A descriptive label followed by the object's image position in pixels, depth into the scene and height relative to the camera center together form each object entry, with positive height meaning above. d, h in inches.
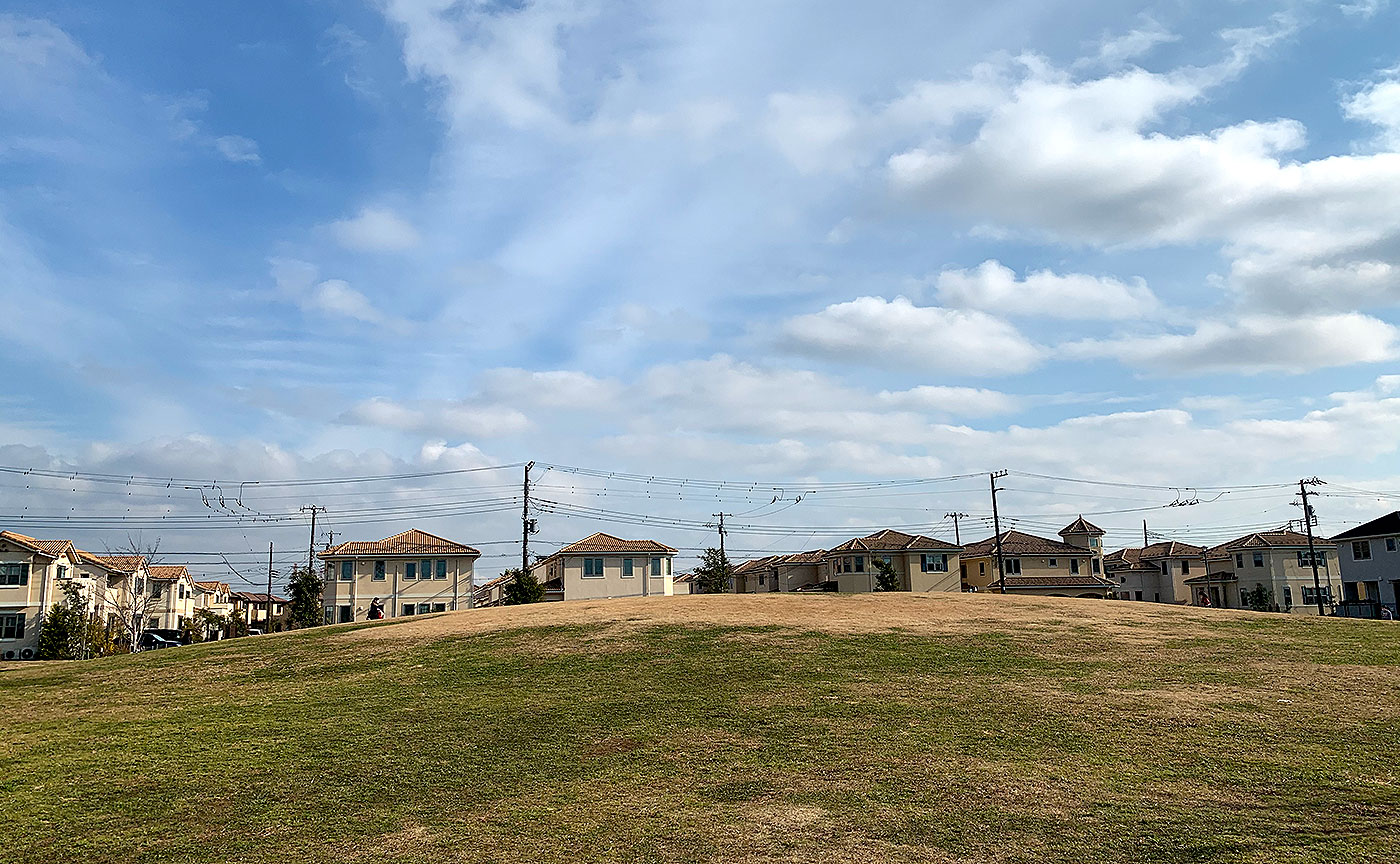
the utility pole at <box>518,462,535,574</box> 2897.6 +218.0
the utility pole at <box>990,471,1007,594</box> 3083.2 +56.4
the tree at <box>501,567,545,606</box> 2696.9 +32.8
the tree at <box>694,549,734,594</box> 3814.0 +87.5
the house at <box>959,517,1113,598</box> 3459.6 +64.9
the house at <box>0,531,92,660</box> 2699.3 +87.8
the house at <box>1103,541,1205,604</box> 4158.5 +31.1
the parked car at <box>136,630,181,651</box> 2517.2 -72.6
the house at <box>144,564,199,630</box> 3762.3 +78.2
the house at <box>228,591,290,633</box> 4934.5 +25.8
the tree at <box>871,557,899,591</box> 3361.2 +34.2
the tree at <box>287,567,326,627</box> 3046.3 +39.2
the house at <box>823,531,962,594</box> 3486.7 +96.2
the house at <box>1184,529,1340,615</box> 3683.6 +7.3
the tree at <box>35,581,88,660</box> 2391.7 -36.2
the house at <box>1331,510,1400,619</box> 2694.4 +26.2
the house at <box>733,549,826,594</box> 4244.6 +88.7
